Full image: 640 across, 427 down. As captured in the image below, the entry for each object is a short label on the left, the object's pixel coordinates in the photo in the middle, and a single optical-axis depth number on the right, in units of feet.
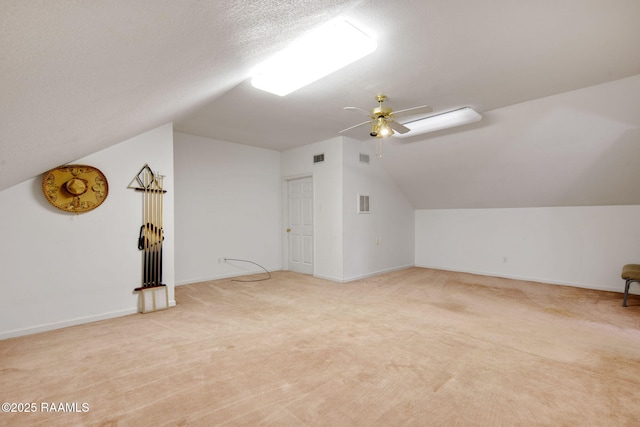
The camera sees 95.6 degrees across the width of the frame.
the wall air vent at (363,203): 18.40
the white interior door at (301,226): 19.77
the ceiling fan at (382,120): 11.09
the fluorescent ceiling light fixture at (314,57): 7.38
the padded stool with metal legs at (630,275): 12.67
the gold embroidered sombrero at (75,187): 10.41
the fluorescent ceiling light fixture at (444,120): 12.69
